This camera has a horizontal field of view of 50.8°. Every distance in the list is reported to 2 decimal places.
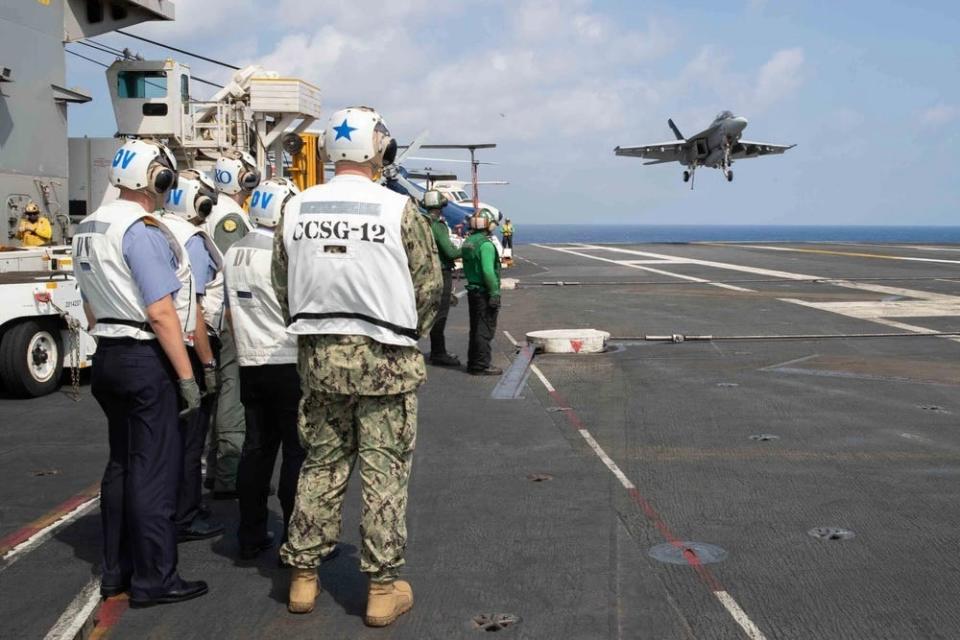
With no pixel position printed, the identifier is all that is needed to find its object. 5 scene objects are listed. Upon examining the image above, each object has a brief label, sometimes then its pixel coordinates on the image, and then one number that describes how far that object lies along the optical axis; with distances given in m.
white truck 10.02
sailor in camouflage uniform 4.31
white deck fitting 13.20
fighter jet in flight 55.66
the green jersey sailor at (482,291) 11.76
